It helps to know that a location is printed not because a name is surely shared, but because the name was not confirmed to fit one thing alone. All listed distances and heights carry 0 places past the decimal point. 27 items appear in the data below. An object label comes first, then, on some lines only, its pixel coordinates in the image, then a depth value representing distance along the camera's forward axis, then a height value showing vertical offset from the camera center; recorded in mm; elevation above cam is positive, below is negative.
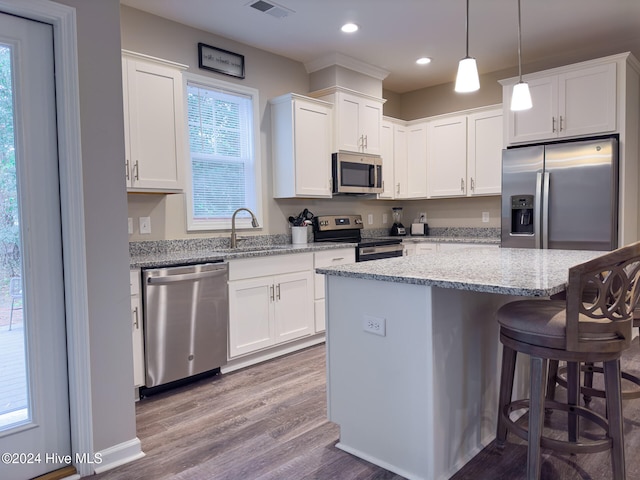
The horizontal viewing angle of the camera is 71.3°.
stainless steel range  4395 -153
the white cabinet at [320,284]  3895 -532
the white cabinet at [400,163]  5219 +690
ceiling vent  3191 +1577
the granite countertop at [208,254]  2883 -217
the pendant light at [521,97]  2428 +669
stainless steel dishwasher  2818 -636
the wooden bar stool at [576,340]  1531 -450
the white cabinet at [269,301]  3318 -616
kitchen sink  3721 -210
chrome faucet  3719 -6
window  3713 +623
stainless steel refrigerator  3637 +203
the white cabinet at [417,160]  5211 +725
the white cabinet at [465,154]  4648 +726
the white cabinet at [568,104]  3725 +996
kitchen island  1825 -602
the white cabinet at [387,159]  5055 +718
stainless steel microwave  4375 +508
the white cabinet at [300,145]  4062 +729
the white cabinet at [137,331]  2748 -654
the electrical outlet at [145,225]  3338 +6
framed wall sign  3673 +1393
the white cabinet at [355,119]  4355 +1048
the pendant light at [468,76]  2213 +718
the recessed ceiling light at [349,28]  3600 +1593
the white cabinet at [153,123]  2967 +713
